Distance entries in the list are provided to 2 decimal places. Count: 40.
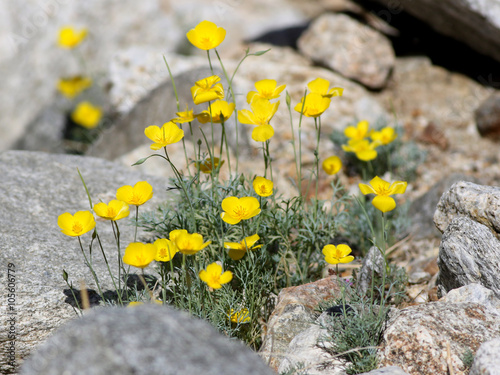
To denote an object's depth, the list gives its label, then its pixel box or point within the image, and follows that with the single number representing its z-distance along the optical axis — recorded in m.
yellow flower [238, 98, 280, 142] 4.99
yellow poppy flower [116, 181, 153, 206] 4.52
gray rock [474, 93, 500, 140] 9.47
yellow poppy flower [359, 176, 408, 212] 4.47
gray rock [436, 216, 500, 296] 4.68
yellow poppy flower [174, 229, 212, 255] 4.11
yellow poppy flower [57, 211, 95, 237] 4.50
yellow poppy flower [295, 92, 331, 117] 4.95
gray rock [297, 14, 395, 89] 10.98
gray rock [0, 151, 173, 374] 5.06
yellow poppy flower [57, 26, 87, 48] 12.80
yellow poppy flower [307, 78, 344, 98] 5.16
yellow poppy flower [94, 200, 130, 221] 4.45
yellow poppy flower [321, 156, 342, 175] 5.82
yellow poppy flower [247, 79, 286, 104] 5.07
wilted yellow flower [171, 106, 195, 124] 4.89
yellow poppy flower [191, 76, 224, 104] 4.69
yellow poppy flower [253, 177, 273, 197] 4.87
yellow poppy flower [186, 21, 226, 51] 4.92
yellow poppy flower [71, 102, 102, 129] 12.98
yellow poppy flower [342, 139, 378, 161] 6.06
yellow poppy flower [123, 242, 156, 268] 4.10
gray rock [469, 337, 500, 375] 3.60
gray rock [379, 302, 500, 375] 4.14
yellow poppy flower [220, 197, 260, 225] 4.53
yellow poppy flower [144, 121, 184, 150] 4.72
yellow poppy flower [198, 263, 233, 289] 4.26
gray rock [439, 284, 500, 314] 4.54
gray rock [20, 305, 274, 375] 2.87
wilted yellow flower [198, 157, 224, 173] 5.35
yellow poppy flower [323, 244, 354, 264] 4.58
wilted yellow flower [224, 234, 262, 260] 4.60
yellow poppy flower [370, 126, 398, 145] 6.71
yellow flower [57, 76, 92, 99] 13.43
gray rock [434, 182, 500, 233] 4.85
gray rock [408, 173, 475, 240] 7.25
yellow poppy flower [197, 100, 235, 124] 4.87
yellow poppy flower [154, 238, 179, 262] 4.42
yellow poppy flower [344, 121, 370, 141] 6.77
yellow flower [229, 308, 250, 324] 4.88
